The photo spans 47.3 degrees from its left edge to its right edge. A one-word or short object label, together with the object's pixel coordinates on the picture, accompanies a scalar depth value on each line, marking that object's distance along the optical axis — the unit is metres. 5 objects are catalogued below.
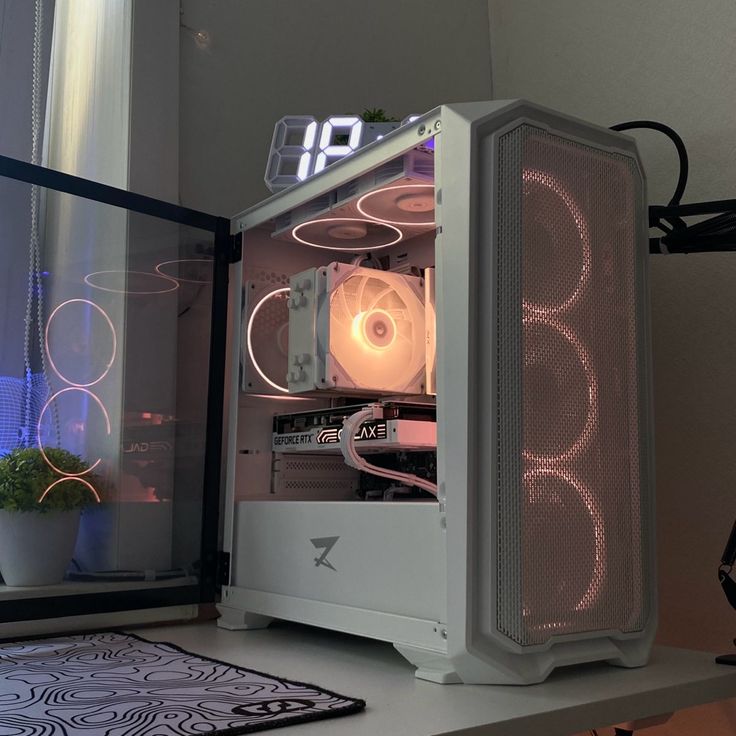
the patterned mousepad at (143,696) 0.86
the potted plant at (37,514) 1.35
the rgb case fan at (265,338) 1.61
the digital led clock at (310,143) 1.56
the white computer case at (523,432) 1.01
